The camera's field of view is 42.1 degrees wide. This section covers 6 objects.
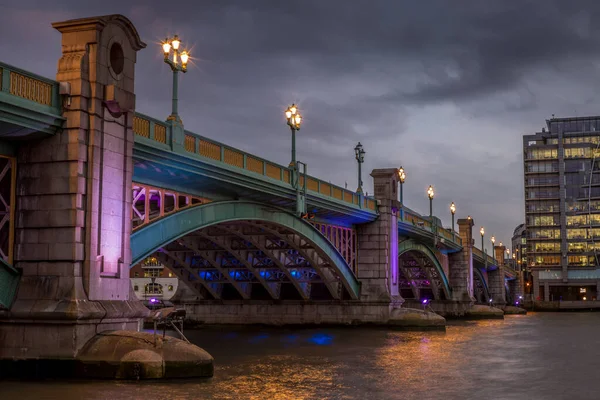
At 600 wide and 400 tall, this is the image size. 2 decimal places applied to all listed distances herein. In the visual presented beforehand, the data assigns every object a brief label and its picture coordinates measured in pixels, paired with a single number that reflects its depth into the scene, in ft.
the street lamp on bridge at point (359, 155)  168.25
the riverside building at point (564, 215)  489.26
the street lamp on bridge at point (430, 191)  228.37
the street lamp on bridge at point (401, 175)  180.86
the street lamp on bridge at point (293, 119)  128.57
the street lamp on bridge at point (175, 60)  86.79
